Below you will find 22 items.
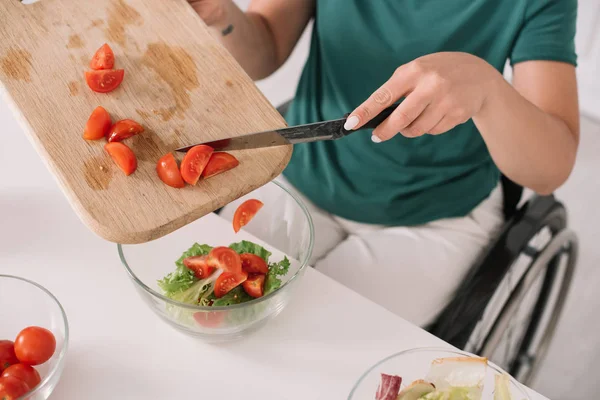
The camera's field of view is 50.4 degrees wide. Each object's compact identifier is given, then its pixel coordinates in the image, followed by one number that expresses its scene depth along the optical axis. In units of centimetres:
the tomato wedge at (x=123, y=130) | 94
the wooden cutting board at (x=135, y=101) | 88
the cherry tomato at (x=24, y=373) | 79
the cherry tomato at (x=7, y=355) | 82
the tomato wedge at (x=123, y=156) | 90
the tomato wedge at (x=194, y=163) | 89
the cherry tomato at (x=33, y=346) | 81
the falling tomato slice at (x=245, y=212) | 101
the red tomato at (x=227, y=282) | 88
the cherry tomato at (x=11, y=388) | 76
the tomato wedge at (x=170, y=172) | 90
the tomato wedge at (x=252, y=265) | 92
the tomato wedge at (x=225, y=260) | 88
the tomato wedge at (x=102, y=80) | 100
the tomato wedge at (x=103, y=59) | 101
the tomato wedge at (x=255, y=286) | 90
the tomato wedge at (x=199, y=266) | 91
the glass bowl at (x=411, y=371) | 79
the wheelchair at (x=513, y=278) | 119
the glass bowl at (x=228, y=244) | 86
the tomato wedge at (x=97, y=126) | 93
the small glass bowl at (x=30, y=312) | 84
